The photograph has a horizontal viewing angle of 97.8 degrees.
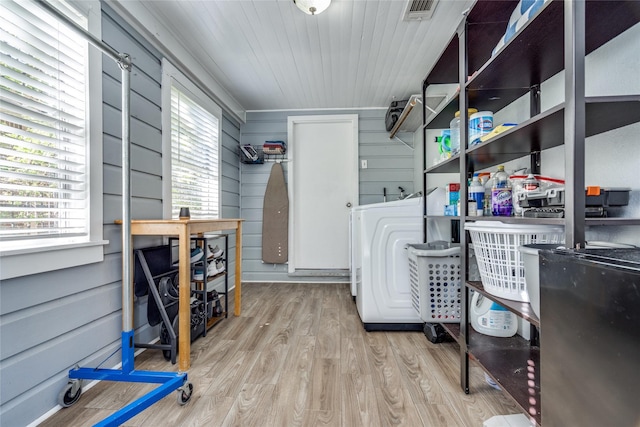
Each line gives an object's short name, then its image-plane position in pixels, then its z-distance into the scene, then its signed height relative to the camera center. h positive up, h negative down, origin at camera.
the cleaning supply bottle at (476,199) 1.37 +0.07
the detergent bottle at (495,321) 1.49 -0.58
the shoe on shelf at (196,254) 1.95 -0.30
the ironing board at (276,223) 3.45 -0.13
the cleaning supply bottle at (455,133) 1.48 +0.44
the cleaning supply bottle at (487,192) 1.43 +0.11
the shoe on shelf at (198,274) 1.97 -0.44
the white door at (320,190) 3.49 +0.28
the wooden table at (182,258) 1.51 -0.25
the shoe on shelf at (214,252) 2.14 -0.32
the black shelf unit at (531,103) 0.74 +0.35
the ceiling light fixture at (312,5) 1.66 +1.25
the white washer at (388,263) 1.96 -0.36
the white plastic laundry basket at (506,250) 0.99 -0.14
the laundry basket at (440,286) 1.63 -0.43
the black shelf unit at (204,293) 1.93 -0.60
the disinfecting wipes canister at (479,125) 1.27 +0.41
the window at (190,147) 2.09 +0.58
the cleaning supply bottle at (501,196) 1.21 +0.07
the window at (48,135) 1.09 +0.35
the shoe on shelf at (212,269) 2.12 -0.44
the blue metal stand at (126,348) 1.23 -0.62
